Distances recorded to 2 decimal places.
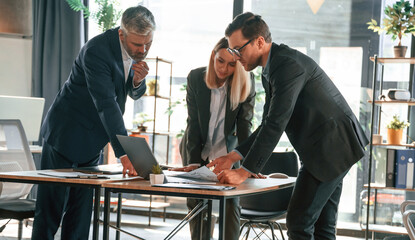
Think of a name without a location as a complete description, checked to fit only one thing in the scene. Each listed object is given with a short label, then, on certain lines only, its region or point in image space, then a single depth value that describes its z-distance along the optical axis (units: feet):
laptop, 7.63
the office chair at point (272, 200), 11.89
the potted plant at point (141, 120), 18.63
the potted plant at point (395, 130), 15.58
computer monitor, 14.19
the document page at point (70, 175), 7.67
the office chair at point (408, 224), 8.20
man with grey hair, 8.38
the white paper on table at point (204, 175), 7.99
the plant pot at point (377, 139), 15.53
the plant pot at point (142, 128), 18.15
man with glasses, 7.39
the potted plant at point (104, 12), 18.30
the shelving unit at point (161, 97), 18.03
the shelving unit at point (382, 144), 14.92
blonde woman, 10.29
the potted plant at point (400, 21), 15.12
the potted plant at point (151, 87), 18.13
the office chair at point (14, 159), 11.30
